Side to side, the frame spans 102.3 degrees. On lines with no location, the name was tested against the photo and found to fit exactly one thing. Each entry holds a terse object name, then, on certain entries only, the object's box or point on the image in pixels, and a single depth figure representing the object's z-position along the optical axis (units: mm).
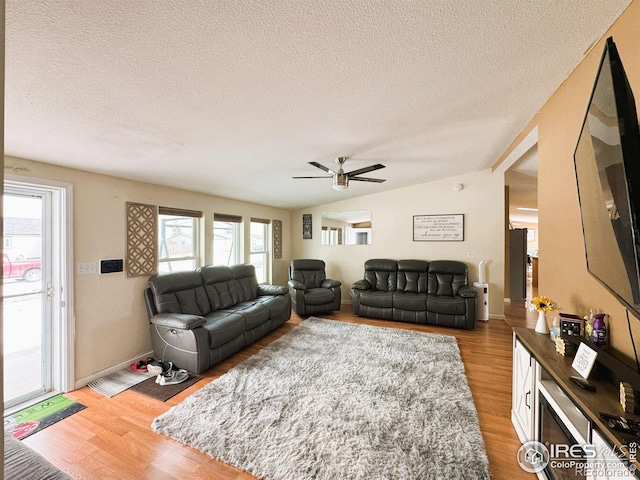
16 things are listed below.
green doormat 1941
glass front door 2234
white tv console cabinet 927
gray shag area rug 1603
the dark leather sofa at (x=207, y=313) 2670
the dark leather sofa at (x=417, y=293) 3982
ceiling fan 2887
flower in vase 1808
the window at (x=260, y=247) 5328
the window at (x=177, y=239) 3479
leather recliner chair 4578
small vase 1868
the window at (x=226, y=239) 4418
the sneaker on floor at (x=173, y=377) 2530
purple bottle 1402
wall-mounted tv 793
